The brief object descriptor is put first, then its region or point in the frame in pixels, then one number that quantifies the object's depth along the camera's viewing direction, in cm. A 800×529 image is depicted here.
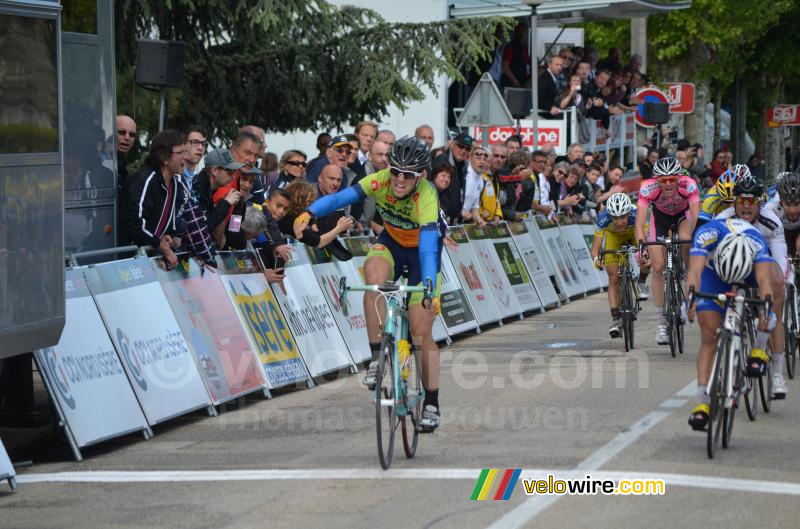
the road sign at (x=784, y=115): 6184
